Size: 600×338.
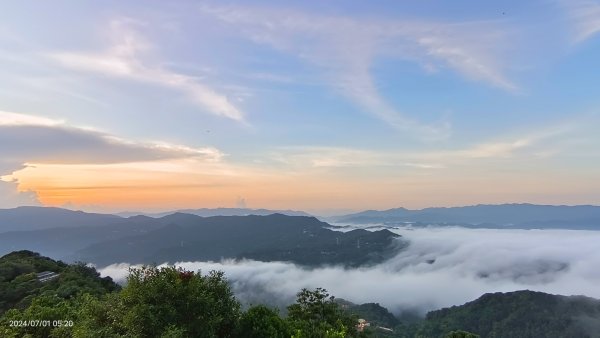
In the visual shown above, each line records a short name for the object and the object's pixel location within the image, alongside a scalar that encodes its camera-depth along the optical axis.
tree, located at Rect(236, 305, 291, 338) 28.14
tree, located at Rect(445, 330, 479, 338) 61.69
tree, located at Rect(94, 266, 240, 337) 22.19
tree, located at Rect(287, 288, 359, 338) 44.16
